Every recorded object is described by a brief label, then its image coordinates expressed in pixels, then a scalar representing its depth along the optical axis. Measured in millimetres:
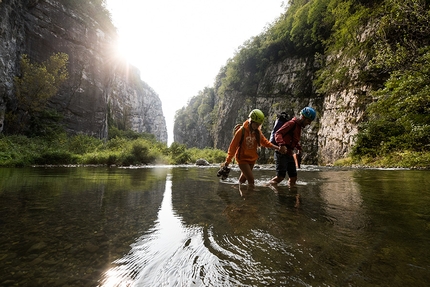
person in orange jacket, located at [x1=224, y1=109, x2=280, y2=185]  4680
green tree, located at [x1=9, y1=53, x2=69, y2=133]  20344
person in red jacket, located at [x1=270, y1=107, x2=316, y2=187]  4832
